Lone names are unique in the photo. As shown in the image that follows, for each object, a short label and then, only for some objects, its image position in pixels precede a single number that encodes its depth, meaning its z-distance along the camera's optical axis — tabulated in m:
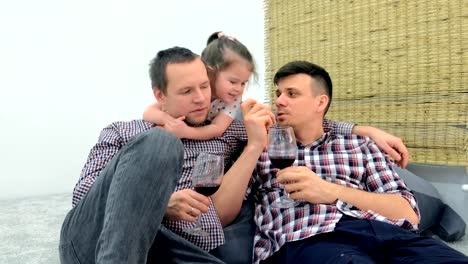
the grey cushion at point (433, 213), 1.92
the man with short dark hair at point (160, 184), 0.94
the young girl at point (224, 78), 1.55
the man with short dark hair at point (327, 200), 1.20
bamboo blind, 2.10
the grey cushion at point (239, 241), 1.33
